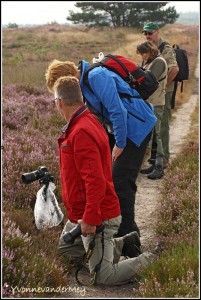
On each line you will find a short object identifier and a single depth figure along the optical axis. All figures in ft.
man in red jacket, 12.74
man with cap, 24.17
